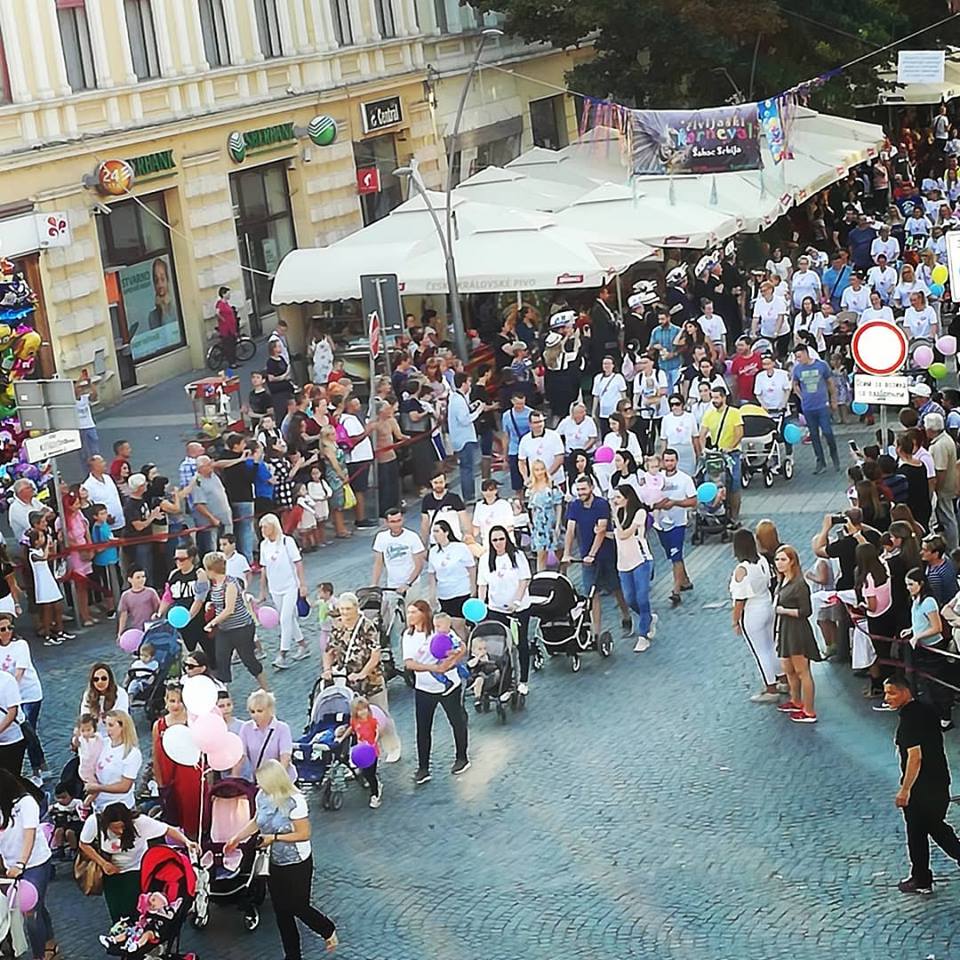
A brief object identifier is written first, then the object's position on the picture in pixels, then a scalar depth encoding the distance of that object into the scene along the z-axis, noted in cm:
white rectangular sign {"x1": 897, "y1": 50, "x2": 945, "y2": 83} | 3684
